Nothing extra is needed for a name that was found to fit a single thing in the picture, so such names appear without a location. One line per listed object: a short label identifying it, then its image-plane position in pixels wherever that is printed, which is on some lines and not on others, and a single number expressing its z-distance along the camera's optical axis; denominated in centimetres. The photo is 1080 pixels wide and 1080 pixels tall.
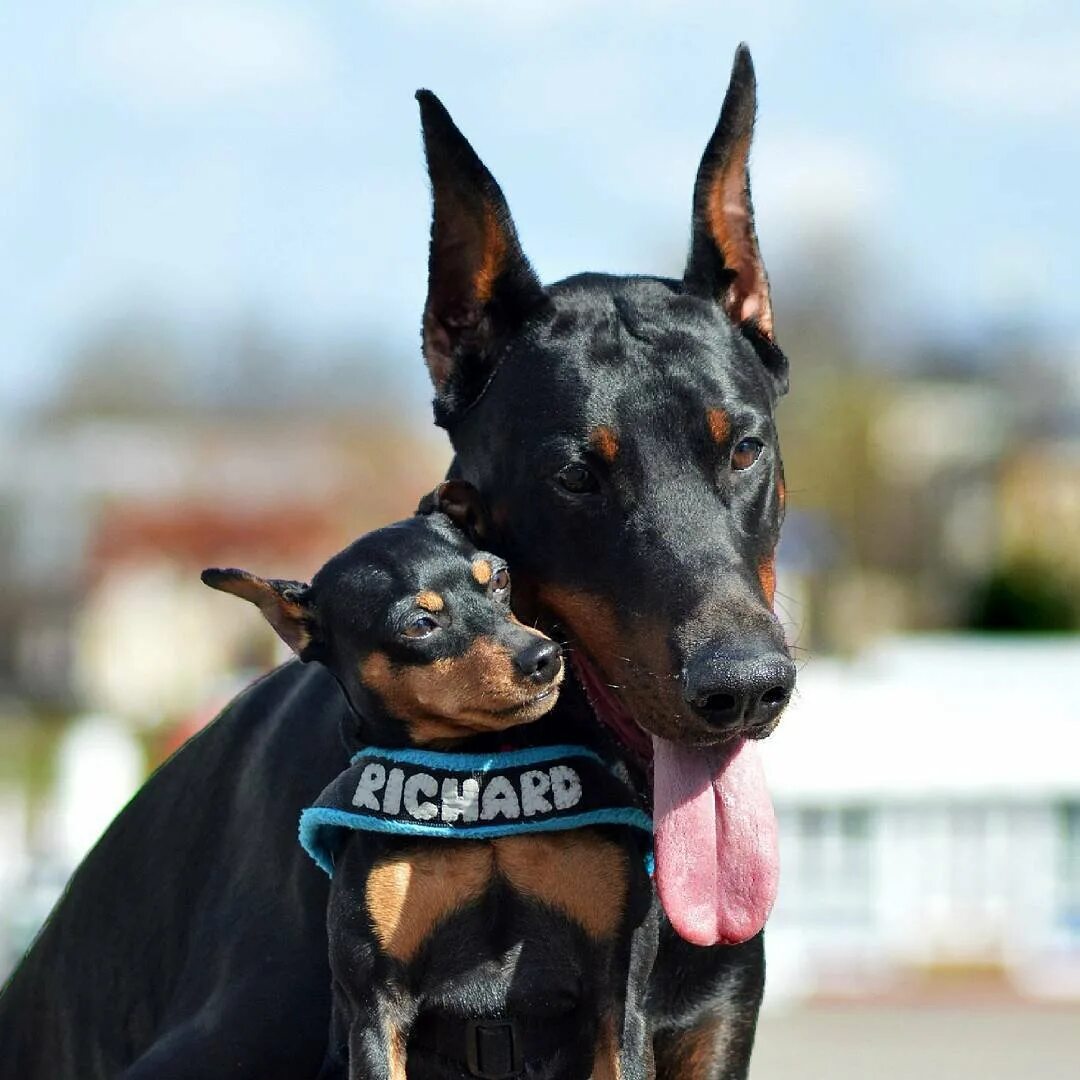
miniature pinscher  294
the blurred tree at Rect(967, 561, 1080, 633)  3016
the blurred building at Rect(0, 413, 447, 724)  4797
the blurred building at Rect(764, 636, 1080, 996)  1642
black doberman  303
